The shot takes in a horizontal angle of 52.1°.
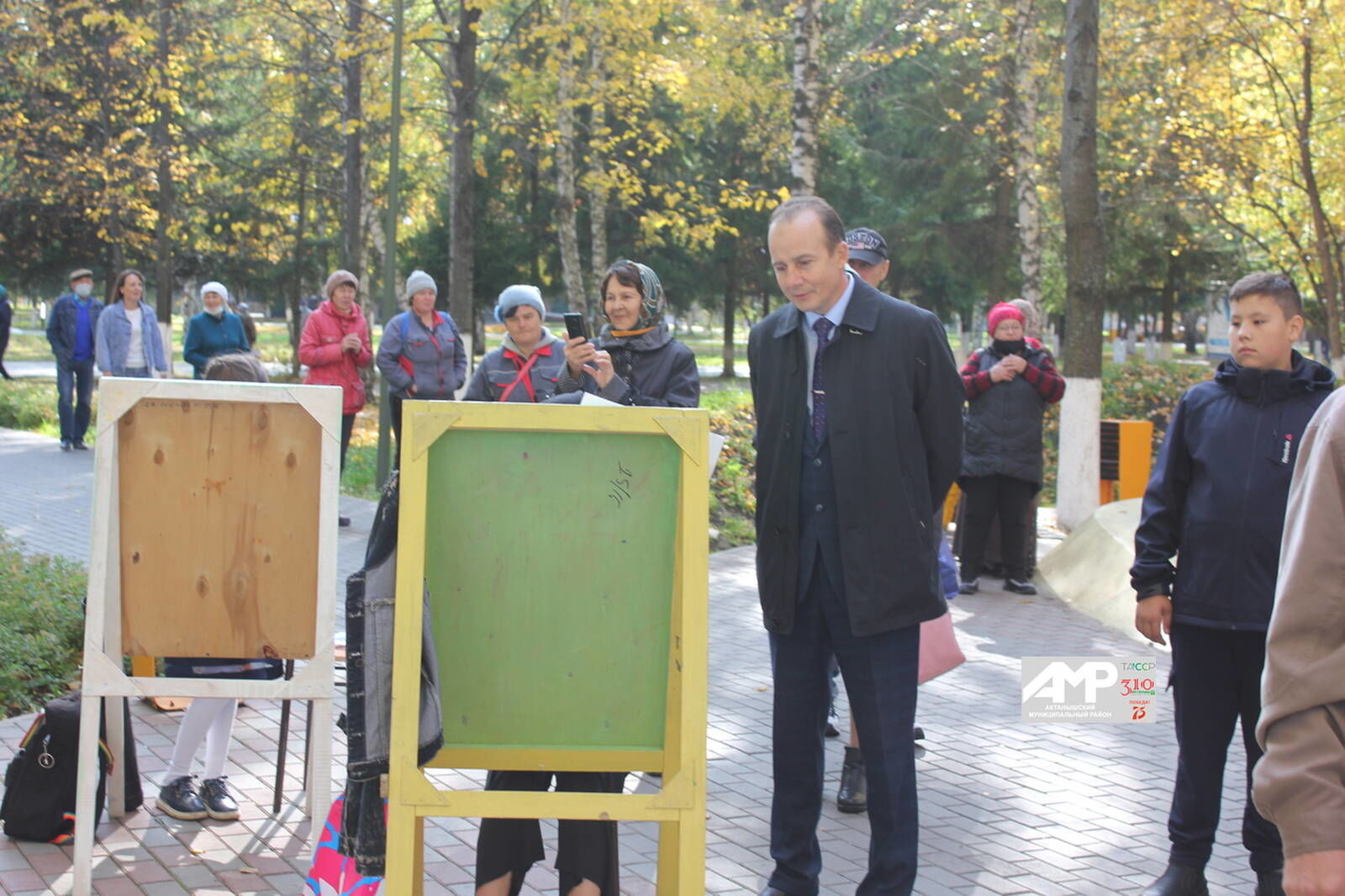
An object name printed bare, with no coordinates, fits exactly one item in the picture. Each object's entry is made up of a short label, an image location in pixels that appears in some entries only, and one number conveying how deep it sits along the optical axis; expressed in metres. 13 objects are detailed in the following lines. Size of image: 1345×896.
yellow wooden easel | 2.97
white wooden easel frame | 4.02
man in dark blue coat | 3.83
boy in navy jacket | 4.09
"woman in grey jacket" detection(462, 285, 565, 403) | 5.68
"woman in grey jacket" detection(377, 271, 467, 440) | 10.82
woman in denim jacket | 13.86
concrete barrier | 8.62
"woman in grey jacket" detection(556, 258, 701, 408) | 5.36
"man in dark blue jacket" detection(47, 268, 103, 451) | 15.26
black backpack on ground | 4.45
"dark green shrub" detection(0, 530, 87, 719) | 6.14
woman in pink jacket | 10.66
